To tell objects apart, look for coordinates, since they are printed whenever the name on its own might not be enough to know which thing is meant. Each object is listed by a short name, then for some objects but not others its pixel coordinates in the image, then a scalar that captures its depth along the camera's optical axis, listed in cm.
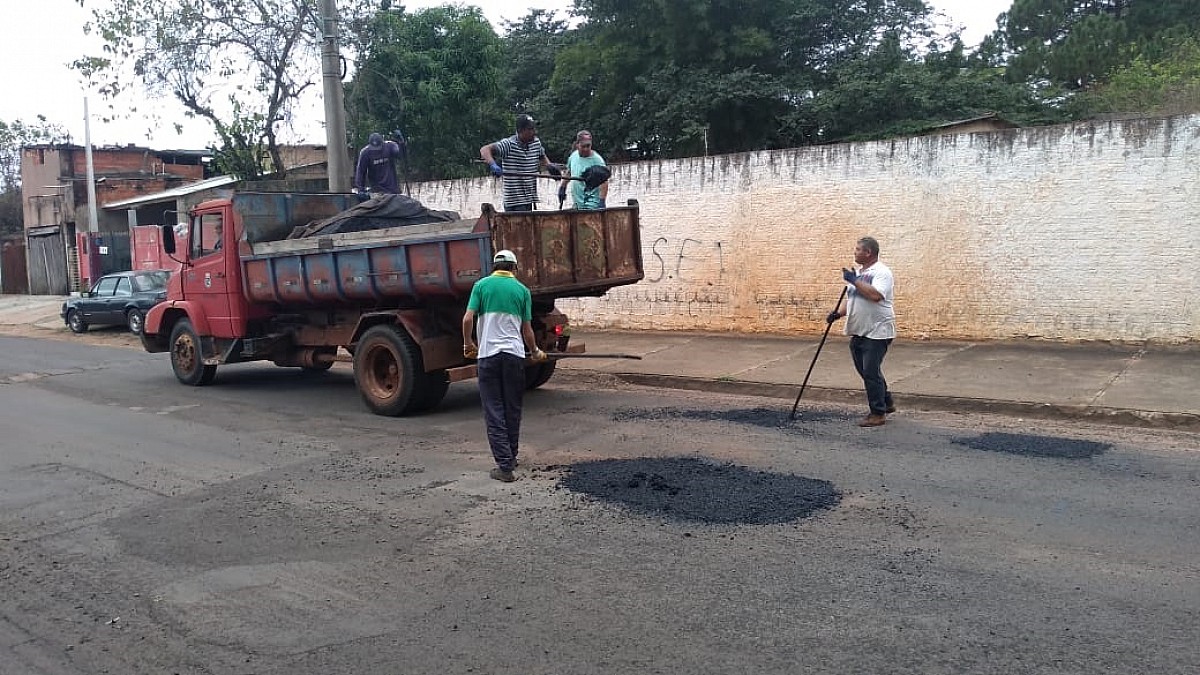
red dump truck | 926
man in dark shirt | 1223
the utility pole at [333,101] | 1438
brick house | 3025
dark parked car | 2047
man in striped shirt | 1055
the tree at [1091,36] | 2777
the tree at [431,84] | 2220
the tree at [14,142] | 5294
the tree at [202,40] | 2150
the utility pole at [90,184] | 2975
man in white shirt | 851
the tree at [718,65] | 2366
